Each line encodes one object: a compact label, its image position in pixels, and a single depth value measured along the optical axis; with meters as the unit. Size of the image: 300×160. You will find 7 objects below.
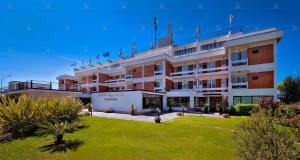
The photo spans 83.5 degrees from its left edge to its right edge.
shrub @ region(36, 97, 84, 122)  13.66
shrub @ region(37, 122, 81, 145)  10.01
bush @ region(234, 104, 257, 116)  23.59
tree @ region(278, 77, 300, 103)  30.94
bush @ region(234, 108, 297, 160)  4.25
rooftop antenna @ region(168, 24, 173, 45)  41.99
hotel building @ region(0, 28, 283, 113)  25.41
